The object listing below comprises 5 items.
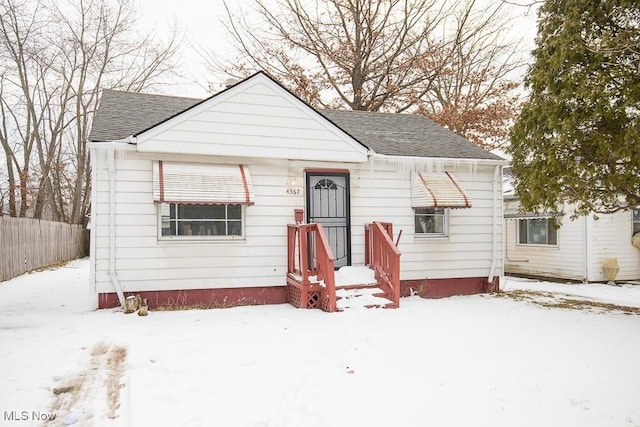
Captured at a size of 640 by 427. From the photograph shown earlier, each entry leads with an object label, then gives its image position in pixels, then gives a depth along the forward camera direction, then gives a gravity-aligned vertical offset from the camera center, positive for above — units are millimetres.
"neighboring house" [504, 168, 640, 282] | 12961 -925
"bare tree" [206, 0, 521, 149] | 18203 +7401
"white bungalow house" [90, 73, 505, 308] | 7117 +341
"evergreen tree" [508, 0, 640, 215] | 6582 +1721
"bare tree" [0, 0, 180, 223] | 18578 +7111
